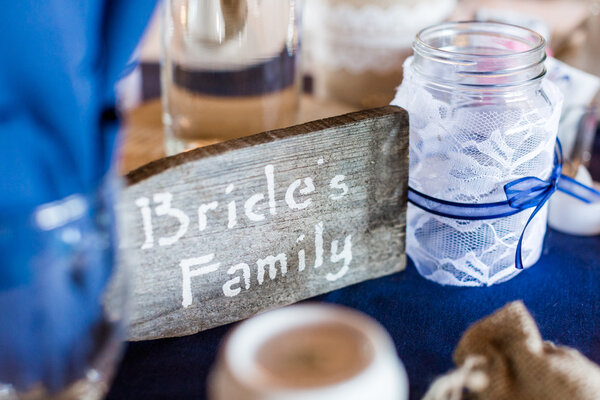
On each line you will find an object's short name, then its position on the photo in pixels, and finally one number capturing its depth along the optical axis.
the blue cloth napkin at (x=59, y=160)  0.26
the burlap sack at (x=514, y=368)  0.31
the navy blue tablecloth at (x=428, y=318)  0.37
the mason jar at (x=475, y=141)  0.42
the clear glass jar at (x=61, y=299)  0.25
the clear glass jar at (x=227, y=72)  0.50
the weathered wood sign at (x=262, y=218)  0.37
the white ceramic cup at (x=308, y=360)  0.25
